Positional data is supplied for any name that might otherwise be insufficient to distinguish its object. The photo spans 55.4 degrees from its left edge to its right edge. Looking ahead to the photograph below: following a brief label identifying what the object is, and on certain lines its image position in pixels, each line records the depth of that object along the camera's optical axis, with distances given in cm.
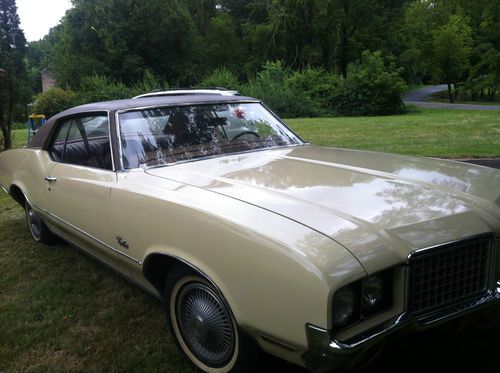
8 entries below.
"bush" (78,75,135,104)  2358
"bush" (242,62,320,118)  2191
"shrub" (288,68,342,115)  2318
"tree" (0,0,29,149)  1055
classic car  187
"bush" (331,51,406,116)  2281
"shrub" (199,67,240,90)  2526
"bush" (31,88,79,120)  2216
